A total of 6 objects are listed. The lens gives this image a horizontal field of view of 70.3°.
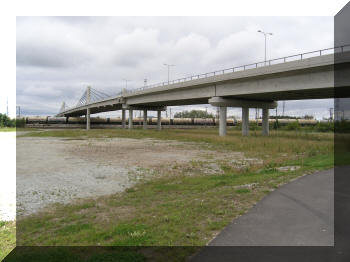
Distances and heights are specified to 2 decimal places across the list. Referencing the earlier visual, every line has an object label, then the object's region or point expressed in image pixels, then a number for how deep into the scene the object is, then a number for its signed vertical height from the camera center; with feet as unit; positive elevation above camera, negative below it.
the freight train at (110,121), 349.61 +8.93
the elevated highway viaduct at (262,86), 84.84 +18.77
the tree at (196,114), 616.67 +32.04
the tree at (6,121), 363.64 +9.78
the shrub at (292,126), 207.68 -0.10
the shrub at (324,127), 197.08 -1.08
